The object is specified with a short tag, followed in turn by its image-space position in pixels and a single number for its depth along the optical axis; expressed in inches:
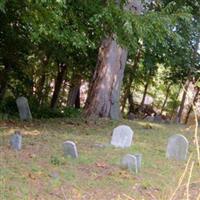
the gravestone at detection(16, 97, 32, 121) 504.7
